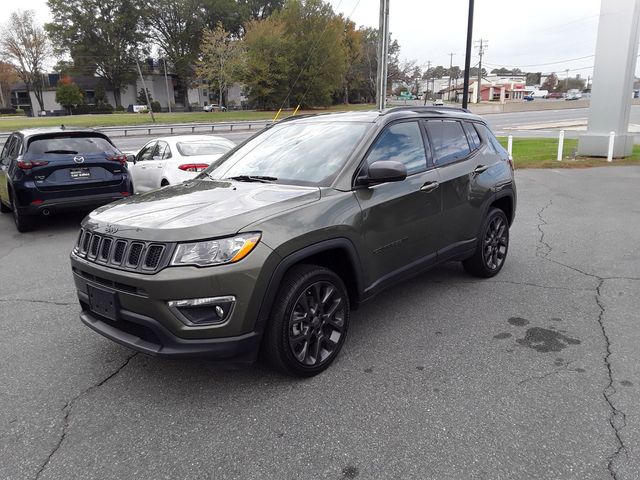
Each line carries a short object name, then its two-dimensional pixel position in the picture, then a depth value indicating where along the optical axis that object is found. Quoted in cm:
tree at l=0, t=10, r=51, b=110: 7219
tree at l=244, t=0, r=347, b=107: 5519
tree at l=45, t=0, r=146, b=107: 7188
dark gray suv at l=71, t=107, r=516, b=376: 290
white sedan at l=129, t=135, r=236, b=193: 866
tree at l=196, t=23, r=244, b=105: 5325
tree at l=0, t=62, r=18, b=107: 7781
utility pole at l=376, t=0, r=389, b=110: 1565
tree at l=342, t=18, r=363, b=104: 7156
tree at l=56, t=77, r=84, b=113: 7027
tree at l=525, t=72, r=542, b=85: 16190
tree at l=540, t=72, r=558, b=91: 14088
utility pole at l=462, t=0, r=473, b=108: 1598
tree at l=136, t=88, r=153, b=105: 8332
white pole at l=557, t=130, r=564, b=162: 1498
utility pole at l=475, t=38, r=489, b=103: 7450
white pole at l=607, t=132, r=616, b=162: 1452
